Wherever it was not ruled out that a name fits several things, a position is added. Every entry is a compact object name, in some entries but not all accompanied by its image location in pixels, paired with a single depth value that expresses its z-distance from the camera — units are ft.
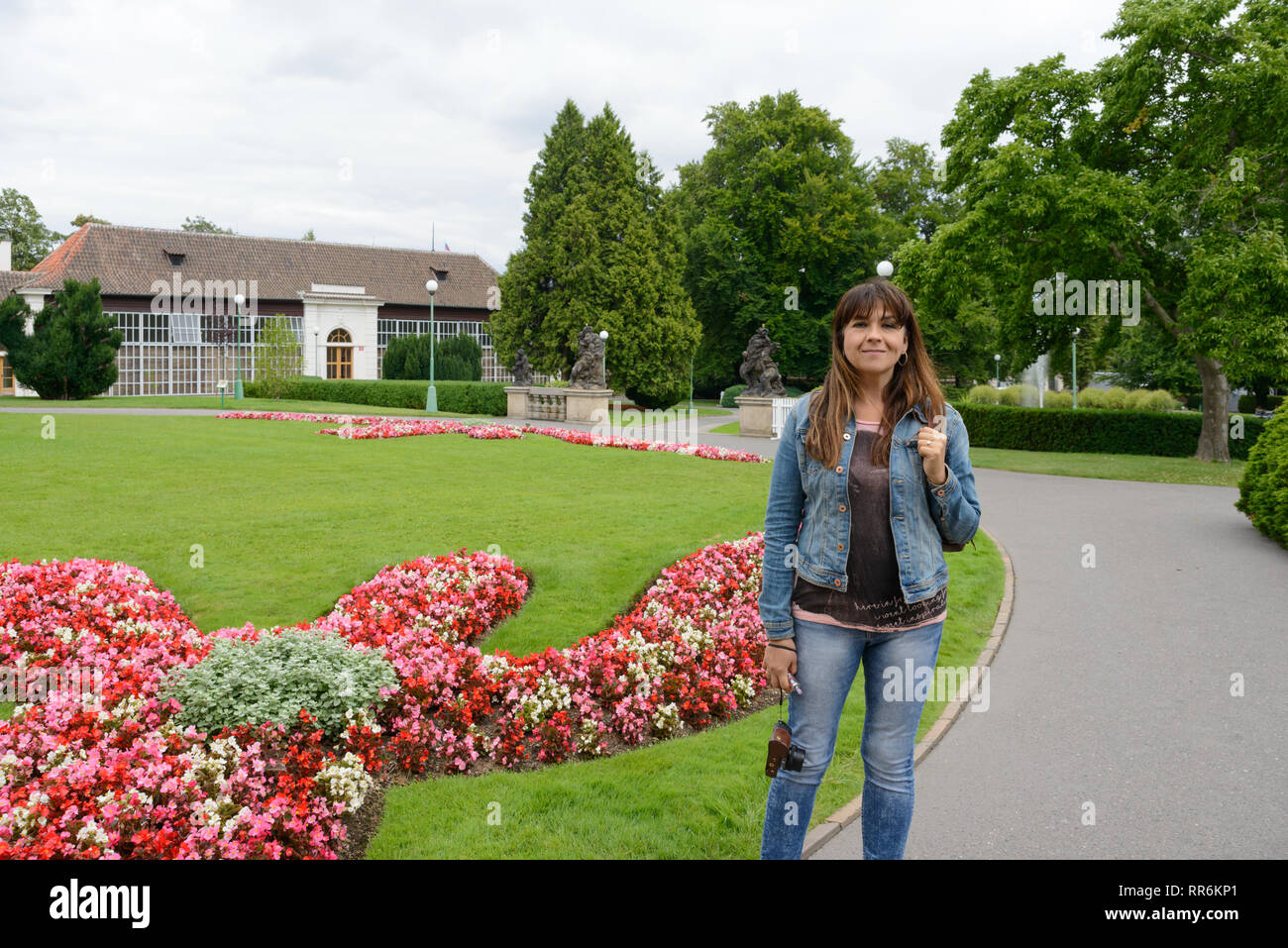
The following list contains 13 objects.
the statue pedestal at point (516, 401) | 112.16
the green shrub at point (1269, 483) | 38.73
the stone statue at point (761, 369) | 90.48
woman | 10.97
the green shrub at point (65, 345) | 107.24
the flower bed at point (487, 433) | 66.08
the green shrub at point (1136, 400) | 125.59
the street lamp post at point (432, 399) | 113.25
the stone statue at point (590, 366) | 100.99
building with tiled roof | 170.09
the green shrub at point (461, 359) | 174.40
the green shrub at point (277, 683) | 16.33
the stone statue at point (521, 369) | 113.50
